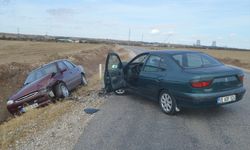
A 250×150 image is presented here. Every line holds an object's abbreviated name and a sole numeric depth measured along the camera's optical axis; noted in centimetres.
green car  412
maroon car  635
